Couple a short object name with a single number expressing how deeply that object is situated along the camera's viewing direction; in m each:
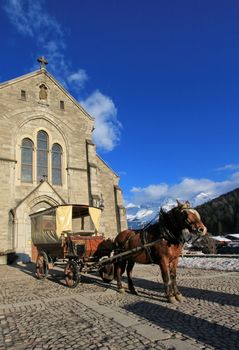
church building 23.34
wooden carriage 11.51
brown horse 7.92
